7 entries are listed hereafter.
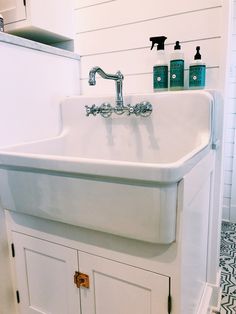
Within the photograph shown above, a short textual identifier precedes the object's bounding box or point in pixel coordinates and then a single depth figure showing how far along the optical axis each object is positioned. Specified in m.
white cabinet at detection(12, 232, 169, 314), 0.79
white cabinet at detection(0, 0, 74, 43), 1.11
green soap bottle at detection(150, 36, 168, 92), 1.11
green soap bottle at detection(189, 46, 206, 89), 1.05
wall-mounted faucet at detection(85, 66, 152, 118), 1.08
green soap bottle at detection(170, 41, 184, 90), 1.07
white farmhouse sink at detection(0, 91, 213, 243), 0.66
